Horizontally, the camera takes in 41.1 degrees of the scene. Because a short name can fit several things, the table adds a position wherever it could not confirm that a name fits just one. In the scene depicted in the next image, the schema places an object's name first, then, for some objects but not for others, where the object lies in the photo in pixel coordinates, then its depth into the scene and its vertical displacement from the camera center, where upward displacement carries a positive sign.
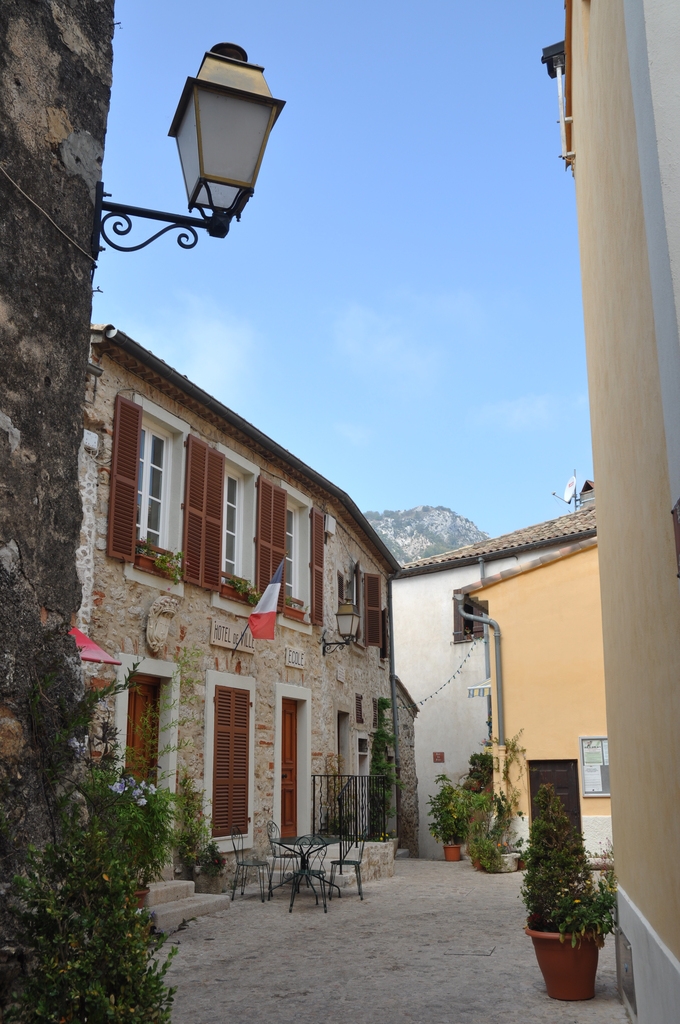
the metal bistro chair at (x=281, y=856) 10.70 -1.16
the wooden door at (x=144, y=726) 8.63 +0.29
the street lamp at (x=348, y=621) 12.82 +1.85
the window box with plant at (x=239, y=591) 10.57 +1.90
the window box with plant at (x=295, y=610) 12.01 +1.90
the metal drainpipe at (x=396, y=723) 16.42 +0.56
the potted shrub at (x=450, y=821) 15.27 -1.09
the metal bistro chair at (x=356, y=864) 9.88 -1.19
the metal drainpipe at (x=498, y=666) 14.02 +1.36
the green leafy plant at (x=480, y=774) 15.96 -0.35
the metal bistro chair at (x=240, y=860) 9.98 -1.13
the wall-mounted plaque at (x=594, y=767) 13.19 -0.19
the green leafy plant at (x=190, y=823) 9.22 -0.66
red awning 6.93 +0.80
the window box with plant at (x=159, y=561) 9.01 +1.92
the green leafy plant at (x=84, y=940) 2.20 -0.44
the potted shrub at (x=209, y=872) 9.32 -1.15
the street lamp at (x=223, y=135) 3.40 +2.28
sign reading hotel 10.19 +1.34
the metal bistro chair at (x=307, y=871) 9.42 -1.19
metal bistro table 9.43 -0.90
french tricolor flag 10.16 +1.51
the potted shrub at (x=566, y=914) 5.49 -0.94
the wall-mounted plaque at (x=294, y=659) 12.01 +1.26
